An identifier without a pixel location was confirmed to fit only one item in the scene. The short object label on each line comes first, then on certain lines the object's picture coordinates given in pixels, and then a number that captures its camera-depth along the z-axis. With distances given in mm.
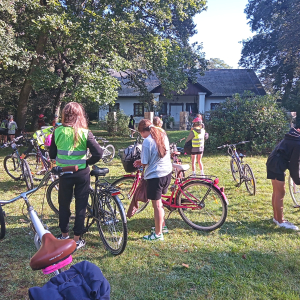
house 27953
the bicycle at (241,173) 6384
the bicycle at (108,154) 10319
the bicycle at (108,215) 3537
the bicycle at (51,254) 1828
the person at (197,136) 7336
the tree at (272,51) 23297
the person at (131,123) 19125
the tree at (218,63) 62456
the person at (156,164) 3830
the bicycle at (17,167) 6418
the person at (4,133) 13920
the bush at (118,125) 19344
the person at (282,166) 4348
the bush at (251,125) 12016
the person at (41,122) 17812
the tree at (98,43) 11156
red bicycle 4293
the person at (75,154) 3455
